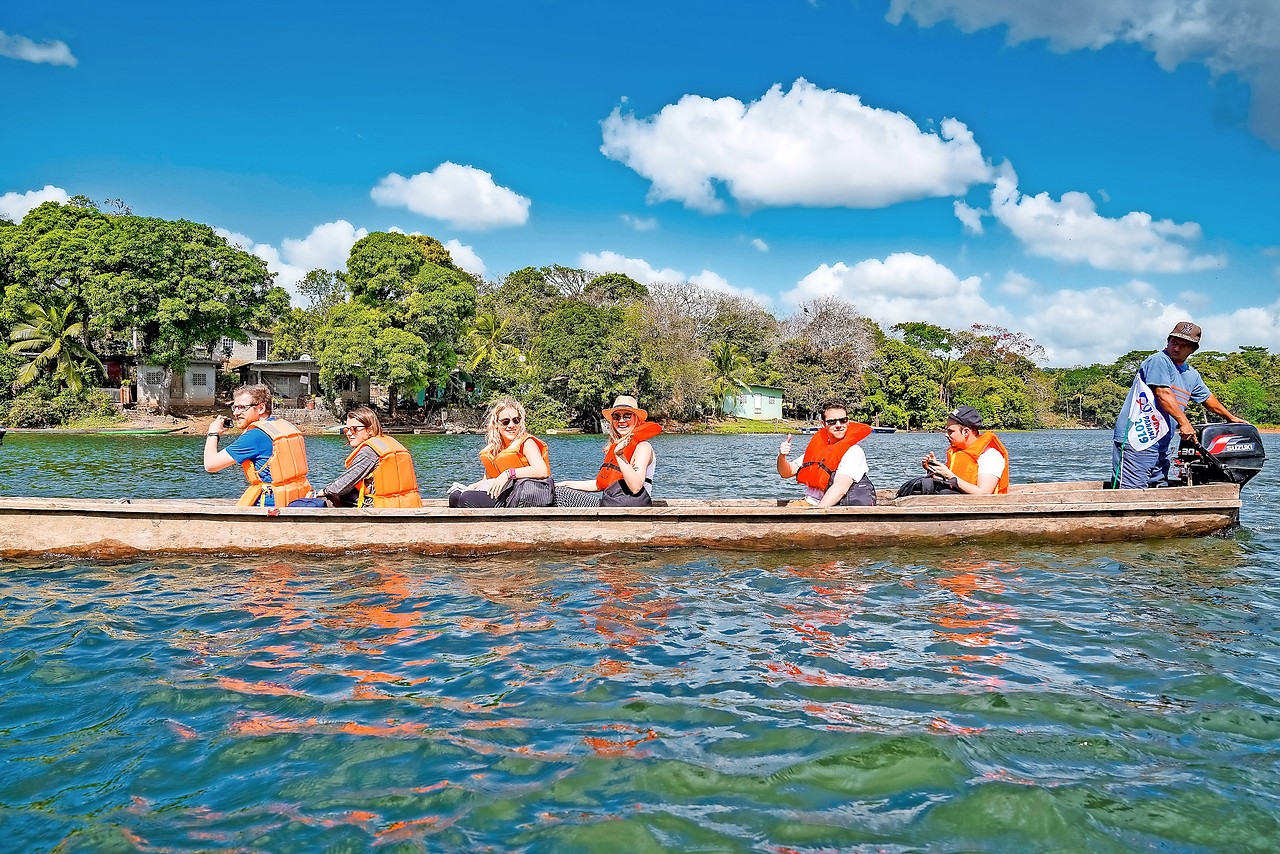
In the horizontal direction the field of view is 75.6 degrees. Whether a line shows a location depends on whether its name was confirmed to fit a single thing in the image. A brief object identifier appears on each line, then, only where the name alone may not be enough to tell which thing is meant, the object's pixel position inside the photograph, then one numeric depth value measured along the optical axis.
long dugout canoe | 8.07
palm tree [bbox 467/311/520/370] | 48.91
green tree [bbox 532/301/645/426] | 47.38
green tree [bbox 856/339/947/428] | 63.44
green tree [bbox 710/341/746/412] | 58.36
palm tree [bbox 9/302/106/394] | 38.72
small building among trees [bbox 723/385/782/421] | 61.50
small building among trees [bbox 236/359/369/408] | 50.03
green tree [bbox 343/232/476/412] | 41.81
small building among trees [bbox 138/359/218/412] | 42.56
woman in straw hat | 8.47
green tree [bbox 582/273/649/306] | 69.88
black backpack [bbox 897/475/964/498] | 9.89
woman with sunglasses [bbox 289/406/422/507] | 8.47
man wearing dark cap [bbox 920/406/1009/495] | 9.48
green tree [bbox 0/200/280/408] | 38.59
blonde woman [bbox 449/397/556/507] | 8.66
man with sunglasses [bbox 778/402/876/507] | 8.93
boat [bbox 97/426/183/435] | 36.59
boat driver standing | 9.20
